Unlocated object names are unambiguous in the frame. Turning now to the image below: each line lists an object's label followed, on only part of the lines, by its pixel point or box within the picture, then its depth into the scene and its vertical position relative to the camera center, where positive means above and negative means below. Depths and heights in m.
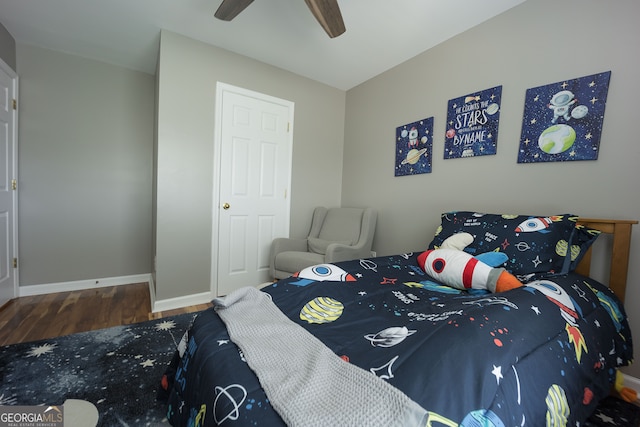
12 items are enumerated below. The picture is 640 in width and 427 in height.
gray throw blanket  0.53 -0.46
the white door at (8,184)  2.29 -0.07
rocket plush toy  1.28 -0.34
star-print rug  1.26 -1.10
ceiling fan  1.56 +1.17
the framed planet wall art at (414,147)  2.44 +0.54
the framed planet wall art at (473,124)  1.98 +0.67
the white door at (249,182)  2.67 +0.12
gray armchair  2.53 -0.50
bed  0.59 -0.45
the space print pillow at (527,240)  1.39 -0.18
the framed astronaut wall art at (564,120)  1.52 +0.58
